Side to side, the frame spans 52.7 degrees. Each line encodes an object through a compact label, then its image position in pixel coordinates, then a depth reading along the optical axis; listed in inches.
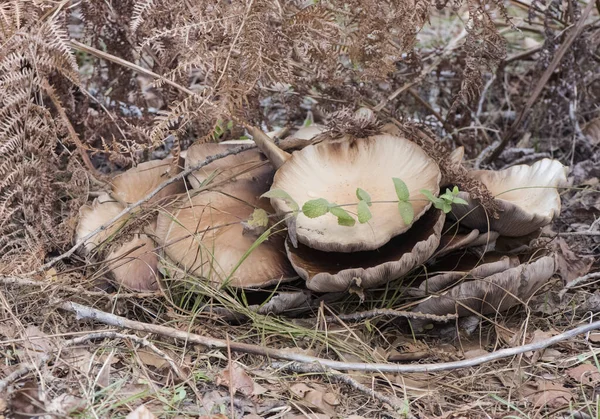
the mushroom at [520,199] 98.6
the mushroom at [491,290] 94.4
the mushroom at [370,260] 90.7
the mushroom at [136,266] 104.2
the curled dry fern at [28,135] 105.8
